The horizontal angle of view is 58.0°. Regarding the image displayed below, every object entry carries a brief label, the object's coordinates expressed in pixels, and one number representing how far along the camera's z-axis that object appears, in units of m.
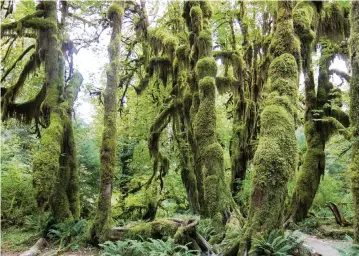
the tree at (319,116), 11.94
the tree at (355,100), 6.38
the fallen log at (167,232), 7.58
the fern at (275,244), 5.93
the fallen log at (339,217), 11.92
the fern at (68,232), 9.93
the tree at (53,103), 11.59
